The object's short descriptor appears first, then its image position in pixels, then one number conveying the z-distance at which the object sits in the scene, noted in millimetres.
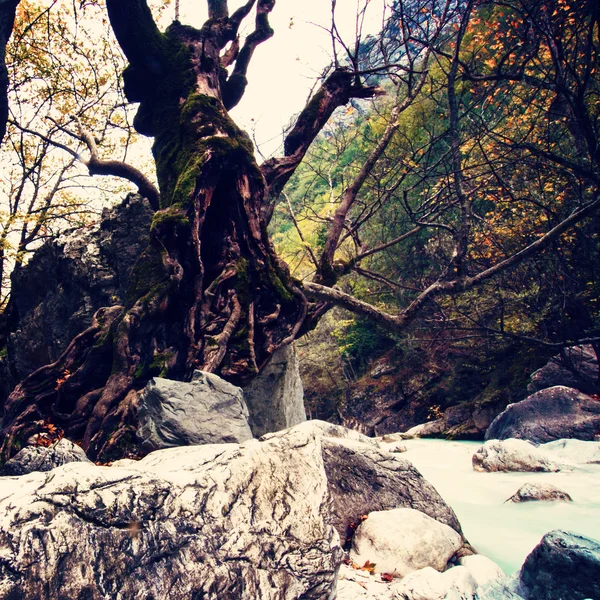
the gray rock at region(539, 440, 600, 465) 7430
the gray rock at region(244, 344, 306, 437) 6160
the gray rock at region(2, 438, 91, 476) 3297
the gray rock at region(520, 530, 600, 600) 2619
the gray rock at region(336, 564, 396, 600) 2641
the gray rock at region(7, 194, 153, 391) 7953
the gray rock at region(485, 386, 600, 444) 8781
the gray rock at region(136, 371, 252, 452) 3609
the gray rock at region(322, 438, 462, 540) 3773
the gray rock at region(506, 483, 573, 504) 5359
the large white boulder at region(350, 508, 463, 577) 3227
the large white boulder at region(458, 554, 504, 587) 3104
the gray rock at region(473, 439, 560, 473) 7098
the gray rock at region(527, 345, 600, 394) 9680
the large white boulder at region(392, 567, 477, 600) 2584
